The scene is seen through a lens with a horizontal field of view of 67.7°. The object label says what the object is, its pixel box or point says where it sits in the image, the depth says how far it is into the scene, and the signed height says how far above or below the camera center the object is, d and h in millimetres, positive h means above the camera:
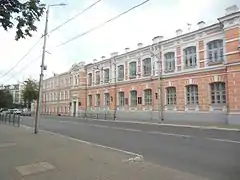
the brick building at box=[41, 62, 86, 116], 34721 +3165
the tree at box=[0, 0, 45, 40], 5824 +3084
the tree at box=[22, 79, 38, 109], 45548 +3855
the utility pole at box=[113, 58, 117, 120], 27894 +3267
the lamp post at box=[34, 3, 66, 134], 12307 +2302
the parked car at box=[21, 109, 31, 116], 38056 -1594
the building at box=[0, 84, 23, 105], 74521 +6132
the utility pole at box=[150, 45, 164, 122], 21746 +1485
